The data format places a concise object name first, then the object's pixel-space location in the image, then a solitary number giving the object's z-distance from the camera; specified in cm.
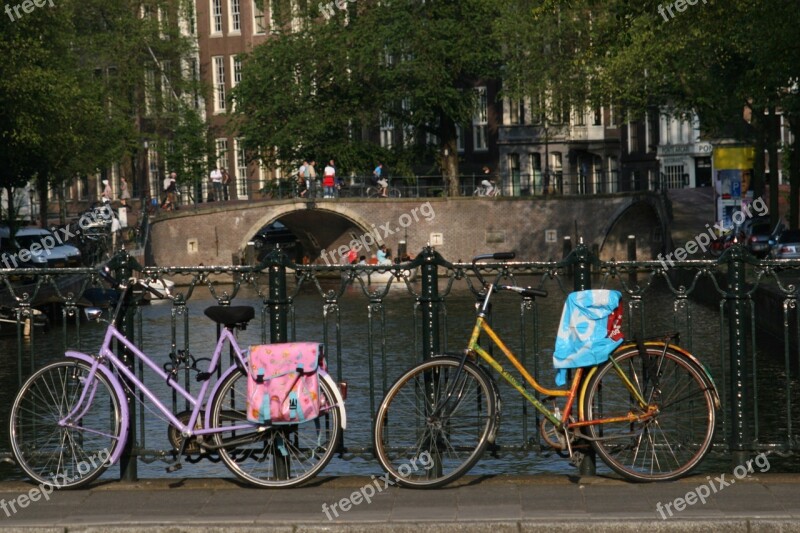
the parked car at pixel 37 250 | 4209
